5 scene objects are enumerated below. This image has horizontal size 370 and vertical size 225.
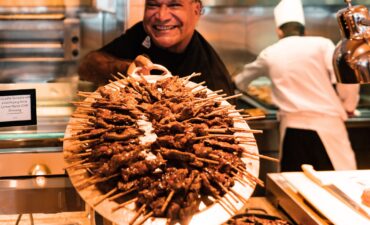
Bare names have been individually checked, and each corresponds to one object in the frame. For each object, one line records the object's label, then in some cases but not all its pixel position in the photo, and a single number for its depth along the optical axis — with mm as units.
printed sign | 2162
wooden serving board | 1349
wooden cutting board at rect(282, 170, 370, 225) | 1824
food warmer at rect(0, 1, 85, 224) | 2230
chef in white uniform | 4102
